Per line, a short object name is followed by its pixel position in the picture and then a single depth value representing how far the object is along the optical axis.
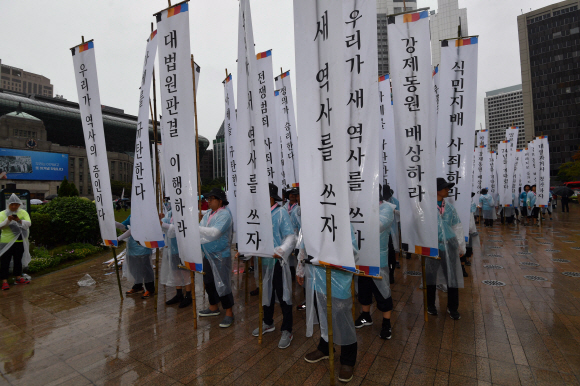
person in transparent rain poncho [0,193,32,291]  6.65
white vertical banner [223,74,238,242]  7.07
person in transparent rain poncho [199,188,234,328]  4.54
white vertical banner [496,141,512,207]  14.57
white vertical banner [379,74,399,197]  7.41
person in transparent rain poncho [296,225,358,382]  3.11
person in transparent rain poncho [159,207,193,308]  5.54
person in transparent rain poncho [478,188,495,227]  14.22
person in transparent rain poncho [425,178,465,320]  4.51
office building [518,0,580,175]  58.03
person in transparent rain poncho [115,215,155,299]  6.14
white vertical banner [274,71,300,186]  8.95
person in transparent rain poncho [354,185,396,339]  3.95
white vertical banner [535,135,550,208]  13.88
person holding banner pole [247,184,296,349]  3.97
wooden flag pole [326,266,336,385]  2.94
